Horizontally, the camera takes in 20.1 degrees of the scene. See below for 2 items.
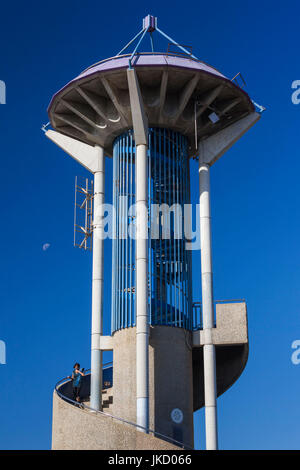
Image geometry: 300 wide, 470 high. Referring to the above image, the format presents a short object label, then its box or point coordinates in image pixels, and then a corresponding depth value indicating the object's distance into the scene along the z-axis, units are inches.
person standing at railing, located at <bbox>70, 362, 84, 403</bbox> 1307.8
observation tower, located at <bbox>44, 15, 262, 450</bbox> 1235.9
